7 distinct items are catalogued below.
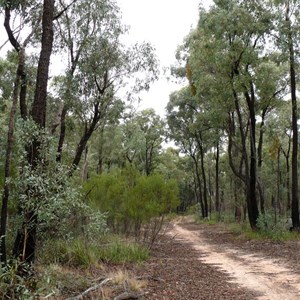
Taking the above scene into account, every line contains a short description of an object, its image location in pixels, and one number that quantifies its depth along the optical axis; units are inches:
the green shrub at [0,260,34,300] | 213.3
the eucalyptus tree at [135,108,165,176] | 1569.9
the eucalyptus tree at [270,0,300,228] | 626.5
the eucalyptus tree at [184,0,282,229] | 639.1
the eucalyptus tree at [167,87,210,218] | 1222.4
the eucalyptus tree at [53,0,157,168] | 562.6
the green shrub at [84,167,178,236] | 531.5
